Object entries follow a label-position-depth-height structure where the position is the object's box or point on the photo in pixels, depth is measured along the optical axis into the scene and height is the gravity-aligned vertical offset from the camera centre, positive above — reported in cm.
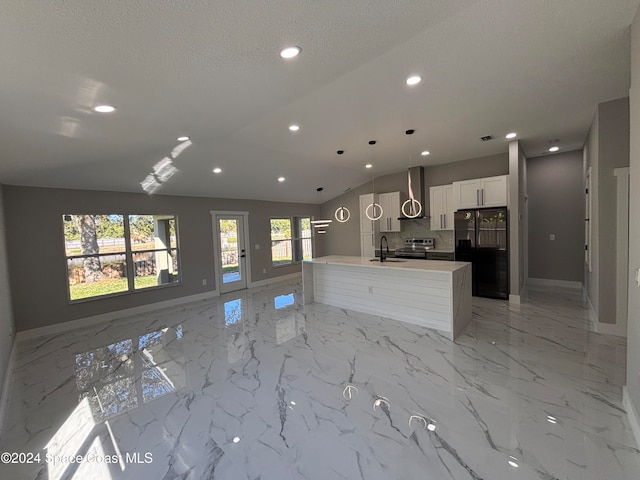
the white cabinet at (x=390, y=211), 729 +41
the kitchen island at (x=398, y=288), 402 -99
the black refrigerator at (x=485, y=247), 534 -45
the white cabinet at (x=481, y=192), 545 +61
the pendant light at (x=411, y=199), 427 +42
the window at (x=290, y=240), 832 -23
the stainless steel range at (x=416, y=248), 683 -52
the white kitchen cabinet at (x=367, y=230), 761 -3
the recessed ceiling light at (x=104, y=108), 225 +105
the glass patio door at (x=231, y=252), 699 -43
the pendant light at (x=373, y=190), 718 +106
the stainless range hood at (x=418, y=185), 675 +96
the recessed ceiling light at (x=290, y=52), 185 +117
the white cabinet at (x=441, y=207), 632 +41
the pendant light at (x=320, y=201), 526 +95
